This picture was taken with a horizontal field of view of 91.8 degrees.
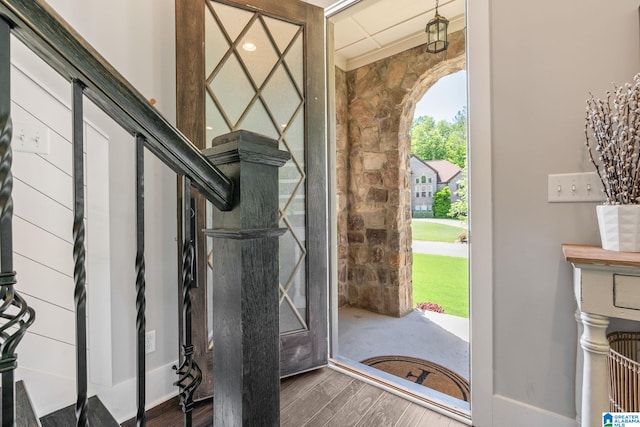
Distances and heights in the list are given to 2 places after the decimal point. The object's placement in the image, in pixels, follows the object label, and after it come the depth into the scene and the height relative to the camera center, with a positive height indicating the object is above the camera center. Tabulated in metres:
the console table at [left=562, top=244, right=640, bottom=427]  0.99 -0.32
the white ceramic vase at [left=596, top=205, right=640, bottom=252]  1.08 -0.07
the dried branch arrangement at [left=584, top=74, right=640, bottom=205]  1.09 +0.23
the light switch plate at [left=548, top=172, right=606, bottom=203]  1.26 +0.08
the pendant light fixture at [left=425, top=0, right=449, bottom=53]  2.40 +1.39
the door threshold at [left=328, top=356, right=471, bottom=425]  1.66 -1.08
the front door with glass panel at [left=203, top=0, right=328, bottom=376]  1.88 +0.61
